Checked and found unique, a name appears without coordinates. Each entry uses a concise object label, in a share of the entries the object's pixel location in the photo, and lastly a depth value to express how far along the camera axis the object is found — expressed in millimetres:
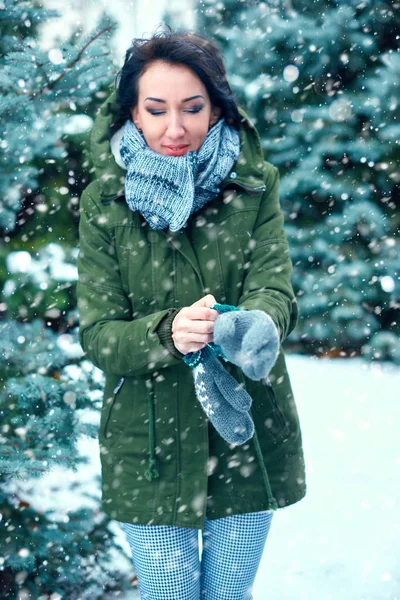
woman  1849
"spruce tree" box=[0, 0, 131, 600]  2660
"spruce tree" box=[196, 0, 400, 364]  5551
